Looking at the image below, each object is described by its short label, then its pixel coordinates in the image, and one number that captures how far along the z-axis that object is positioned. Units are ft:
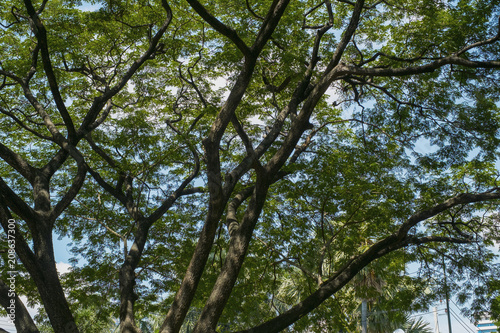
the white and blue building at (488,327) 172.65
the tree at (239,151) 20.75
